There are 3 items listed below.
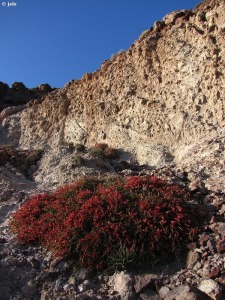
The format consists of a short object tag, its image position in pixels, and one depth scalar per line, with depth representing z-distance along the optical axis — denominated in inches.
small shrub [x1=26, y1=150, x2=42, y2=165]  508.4
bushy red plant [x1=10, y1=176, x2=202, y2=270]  197.3
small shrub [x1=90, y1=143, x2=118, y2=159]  484.1
